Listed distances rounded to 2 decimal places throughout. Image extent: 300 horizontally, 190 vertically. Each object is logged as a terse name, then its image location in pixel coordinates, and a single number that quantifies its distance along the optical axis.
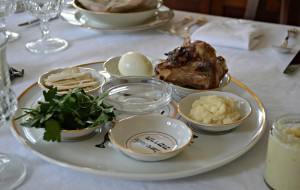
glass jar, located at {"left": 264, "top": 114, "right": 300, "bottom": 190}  0.56
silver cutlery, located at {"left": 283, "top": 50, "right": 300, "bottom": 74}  0.98
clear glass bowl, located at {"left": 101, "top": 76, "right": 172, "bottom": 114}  0.74
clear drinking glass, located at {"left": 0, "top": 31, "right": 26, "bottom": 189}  0.60
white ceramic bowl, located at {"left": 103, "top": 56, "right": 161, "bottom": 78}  0.91
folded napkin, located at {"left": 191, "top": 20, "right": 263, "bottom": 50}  1.11
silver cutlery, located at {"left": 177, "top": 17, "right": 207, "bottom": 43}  1.18
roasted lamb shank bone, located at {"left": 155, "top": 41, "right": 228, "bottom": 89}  0.82
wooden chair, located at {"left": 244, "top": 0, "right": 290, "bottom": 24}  1.43
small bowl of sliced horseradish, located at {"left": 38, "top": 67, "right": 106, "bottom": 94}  0.82
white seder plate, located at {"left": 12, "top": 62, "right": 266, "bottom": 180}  0.61
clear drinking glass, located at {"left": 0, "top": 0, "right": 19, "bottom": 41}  1.07
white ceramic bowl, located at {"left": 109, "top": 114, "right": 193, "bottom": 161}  0.62
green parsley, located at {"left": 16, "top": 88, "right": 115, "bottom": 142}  0.65
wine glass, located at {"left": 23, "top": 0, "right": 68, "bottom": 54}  1.09
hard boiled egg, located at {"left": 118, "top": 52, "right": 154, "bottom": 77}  0.88
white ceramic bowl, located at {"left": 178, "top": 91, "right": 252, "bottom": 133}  0.70
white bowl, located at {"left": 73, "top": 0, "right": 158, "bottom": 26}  1.16
